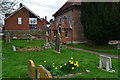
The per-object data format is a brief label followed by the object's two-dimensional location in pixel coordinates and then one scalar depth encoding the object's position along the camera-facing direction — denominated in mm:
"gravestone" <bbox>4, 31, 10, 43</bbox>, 14297
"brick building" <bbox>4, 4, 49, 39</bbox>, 25670
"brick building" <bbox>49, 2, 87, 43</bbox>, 17402
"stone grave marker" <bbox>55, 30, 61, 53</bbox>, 9406
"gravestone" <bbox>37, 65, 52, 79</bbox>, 3302
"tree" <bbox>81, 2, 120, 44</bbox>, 12698
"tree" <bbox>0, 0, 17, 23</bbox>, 8212
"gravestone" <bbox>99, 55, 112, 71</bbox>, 5324
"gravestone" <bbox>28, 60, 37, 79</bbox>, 4081
